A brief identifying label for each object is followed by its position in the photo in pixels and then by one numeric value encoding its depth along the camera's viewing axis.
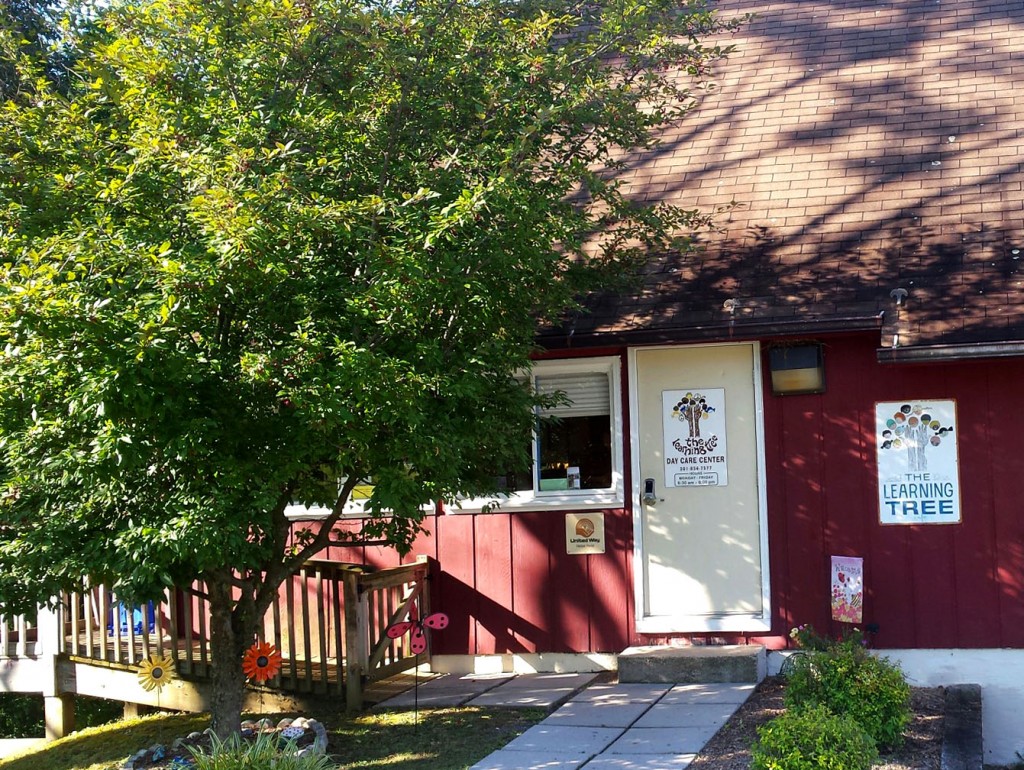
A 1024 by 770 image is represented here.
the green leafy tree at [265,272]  5.49
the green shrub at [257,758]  5.52
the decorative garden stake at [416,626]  7.63
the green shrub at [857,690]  6.35
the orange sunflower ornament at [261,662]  7.04
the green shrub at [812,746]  5.28
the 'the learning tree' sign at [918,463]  8.17
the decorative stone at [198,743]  6.44
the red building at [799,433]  8.06
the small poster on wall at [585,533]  8.99
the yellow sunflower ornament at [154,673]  7.04
